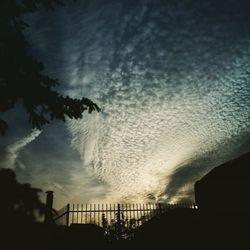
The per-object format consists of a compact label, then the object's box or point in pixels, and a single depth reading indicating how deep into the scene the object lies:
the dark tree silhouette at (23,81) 6.70
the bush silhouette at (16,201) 4.42
